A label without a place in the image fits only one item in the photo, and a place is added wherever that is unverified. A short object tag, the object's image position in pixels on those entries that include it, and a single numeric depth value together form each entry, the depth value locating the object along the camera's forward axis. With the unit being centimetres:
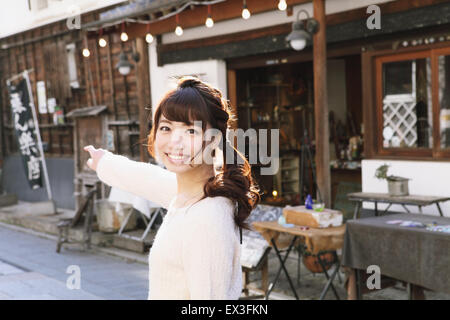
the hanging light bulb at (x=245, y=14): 811
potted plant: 743
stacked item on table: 695
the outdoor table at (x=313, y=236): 663
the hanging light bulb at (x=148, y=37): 1043
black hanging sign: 1438
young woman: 169
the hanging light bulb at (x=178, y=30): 951
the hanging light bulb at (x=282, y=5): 766
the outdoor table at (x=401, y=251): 544
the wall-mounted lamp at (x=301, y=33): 816
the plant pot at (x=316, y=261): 765
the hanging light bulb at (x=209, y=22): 881
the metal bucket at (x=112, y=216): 1180
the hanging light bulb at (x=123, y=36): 1039
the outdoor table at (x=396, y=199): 702
